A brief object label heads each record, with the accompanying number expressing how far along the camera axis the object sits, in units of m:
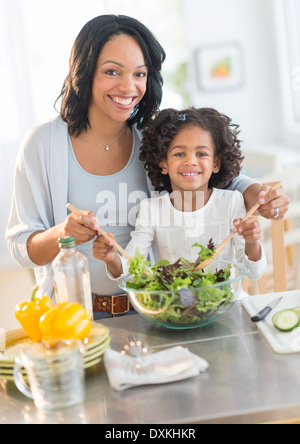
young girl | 1.59
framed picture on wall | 4.46
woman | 1.62
